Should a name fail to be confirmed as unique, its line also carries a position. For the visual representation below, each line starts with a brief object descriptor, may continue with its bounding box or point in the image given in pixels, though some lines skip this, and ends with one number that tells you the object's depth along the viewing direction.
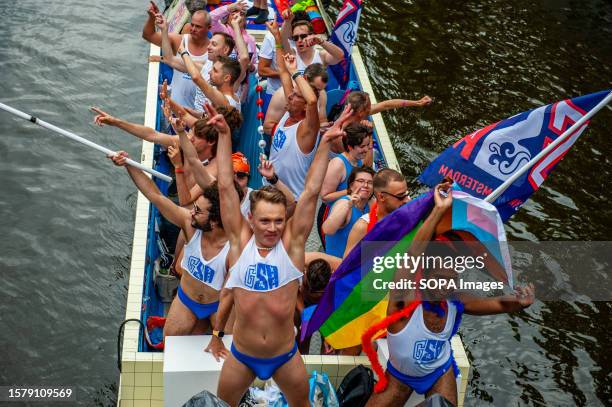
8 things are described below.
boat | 6.66
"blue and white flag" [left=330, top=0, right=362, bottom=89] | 11.06
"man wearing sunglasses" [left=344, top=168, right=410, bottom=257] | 6.89
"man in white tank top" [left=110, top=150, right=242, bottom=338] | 6.75
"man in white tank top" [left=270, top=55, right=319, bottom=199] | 8.30
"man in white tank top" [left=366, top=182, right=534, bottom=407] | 6.31
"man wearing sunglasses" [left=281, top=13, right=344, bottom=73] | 9.91
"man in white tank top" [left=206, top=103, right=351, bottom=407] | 6.12
